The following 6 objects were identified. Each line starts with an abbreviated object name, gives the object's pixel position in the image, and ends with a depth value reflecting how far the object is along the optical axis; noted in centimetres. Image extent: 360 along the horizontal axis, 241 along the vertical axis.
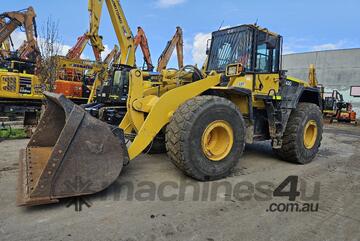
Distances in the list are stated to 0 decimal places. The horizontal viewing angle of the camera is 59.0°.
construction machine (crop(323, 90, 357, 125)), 2186
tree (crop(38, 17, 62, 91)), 1402
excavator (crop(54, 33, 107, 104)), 1309
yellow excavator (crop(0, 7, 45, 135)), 1164
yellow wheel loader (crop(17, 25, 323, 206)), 351
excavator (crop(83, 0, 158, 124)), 616
